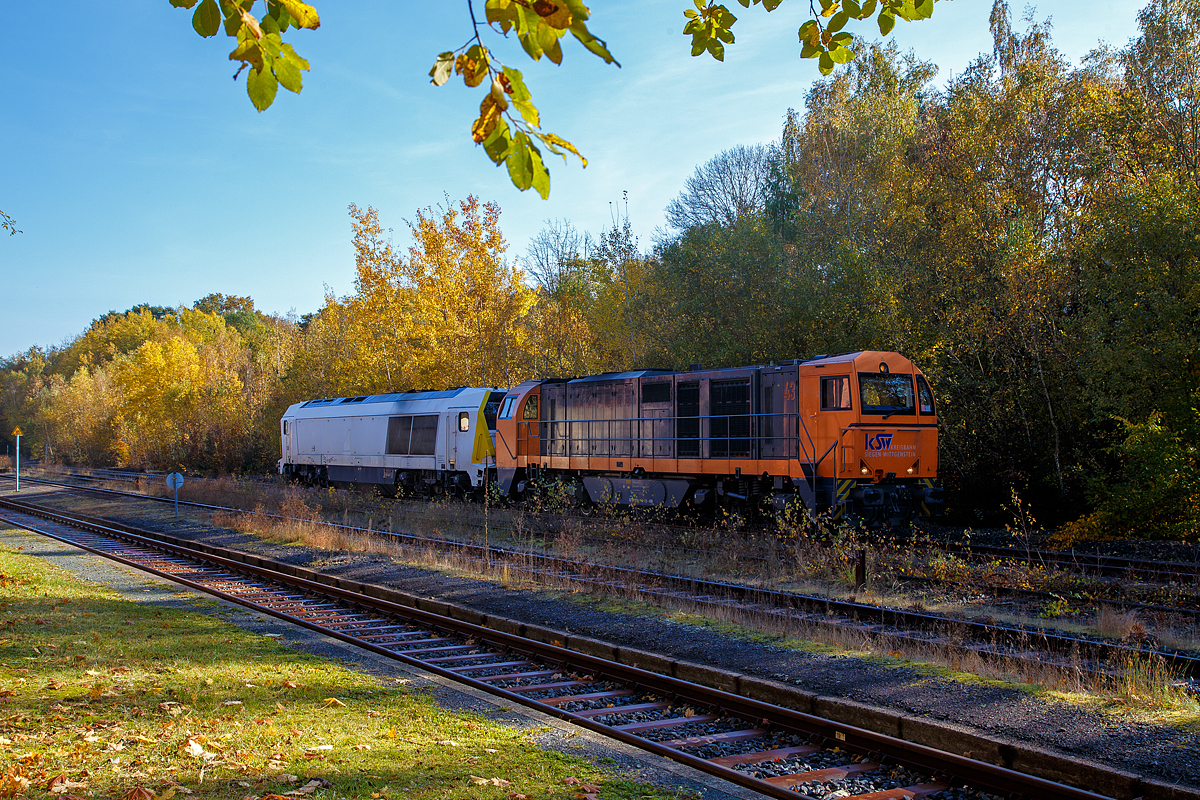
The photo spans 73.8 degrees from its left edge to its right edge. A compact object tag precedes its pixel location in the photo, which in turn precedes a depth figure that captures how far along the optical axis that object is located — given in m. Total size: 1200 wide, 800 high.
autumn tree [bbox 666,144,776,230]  44.91
